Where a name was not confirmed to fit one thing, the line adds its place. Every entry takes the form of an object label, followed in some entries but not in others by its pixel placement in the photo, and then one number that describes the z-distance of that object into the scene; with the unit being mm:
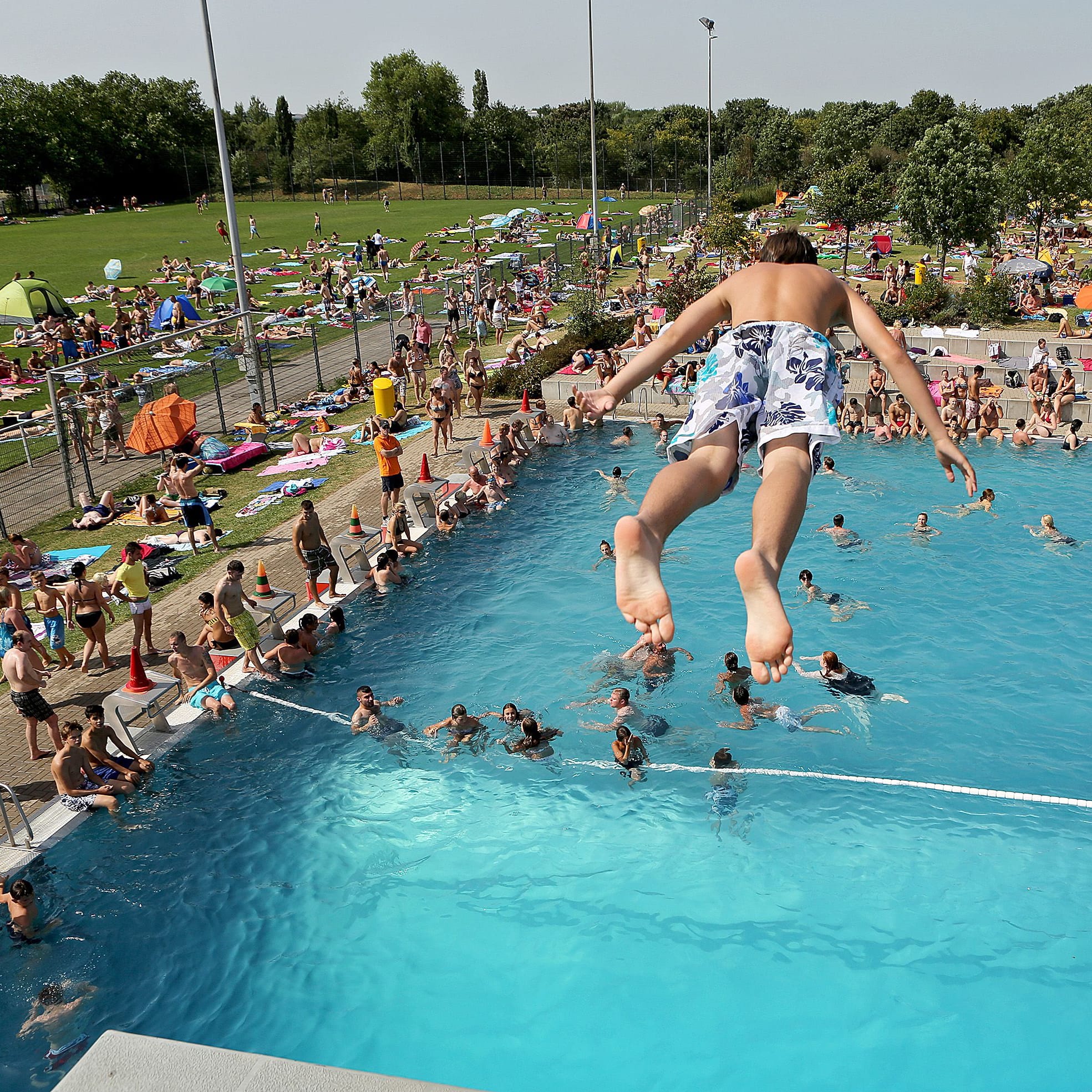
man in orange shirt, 16766
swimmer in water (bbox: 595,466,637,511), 19453
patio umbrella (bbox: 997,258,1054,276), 31031
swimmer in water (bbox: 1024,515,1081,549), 16500
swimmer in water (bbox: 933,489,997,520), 17938
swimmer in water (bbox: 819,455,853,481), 19781
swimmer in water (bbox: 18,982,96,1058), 7922
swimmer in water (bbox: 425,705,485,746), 11625
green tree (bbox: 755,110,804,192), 73125
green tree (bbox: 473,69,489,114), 97812
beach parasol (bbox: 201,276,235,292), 31759
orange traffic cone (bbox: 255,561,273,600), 13898
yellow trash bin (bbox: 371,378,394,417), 21938
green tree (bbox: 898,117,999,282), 32688
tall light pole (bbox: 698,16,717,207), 51969
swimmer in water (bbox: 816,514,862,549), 16922
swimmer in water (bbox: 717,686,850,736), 11992
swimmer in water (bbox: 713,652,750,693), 11961
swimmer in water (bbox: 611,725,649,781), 10914
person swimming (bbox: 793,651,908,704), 12211
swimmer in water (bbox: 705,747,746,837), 10594
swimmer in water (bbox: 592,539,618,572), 15733
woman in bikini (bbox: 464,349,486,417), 24328
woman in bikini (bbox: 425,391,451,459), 21109
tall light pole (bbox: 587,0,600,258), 37688
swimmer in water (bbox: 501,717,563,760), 11305
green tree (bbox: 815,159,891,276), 40094
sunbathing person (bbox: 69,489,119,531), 17297
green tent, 25062
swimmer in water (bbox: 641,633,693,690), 13055
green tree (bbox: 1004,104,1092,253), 40469
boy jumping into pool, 3562
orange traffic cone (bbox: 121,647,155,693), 11328
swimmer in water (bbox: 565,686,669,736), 11675
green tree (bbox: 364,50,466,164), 82625
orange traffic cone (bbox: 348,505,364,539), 16391
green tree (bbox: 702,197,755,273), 36719
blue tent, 30781
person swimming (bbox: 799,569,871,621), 14727
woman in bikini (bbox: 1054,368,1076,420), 21664
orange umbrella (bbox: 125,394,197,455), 19281
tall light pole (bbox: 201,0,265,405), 22281
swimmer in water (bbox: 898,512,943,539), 17047
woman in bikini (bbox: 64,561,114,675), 12508
